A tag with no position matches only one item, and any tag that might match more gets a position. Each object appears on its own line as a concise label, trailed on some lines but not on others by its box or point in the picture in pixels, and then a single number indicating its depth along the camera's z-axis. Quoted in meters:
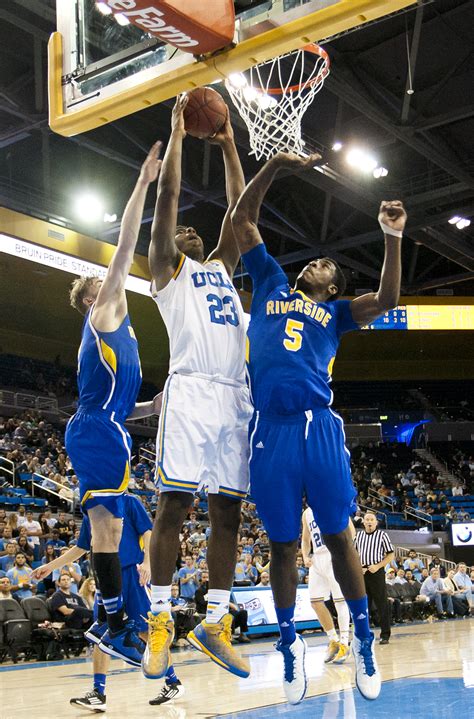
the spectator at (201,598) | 12.63
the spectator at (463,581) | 19.34
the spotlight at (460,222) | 22.33
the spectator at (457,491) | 29.37
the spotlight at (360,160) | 17.86
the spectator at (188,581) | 13.09
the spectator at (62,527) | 13.61
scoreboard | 27.03
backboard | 4.41
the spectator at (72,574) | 10.88
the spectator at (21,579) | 10.73
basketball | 4.88
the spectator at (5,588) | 10.17
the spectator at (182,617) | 11.63
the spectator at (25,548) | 12.31
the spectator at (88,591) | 10.37
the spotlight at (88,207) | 20.05
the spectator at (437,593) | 18.45
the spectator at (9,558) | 11.55
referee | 11.52
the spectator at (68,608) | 10.18
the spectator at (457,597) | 18.92
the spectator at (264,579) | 14.07
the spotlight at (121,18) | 4.46
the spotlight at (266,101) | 7.37
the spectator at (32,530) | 13.09
